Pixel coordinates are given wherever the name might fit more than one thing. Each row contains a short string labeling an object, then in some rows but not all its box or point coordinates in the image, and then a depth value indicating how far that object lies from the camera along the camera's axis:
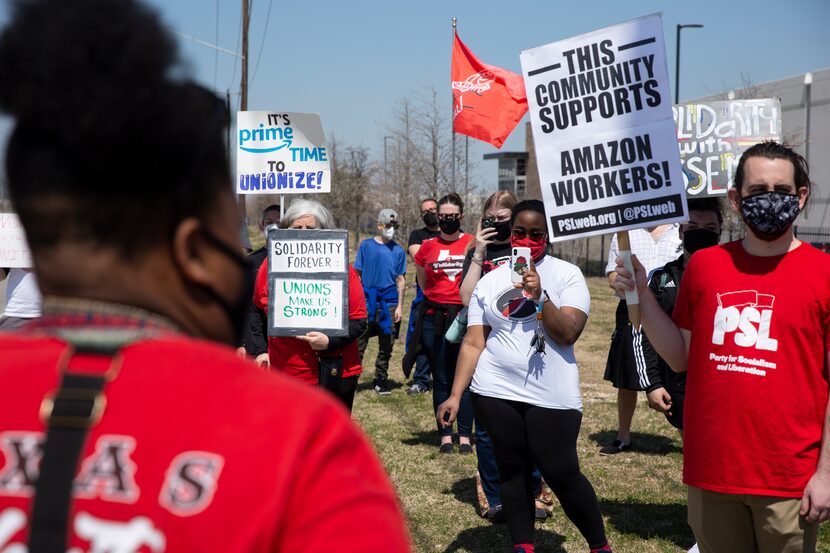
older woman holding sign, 5.62
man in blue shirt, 11.02
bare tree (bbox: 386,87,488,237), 23.50
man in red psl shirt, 3.35
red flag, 11.44
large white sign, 3.88
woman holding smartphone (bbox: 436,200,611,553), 4.79
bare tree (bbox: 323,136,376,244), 38.34
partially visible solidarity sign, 7.33
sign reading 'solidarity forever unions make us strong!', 5.73
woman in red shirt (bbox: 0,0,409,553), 1.07
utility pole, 24.66
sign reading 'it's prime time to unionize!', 8.61
